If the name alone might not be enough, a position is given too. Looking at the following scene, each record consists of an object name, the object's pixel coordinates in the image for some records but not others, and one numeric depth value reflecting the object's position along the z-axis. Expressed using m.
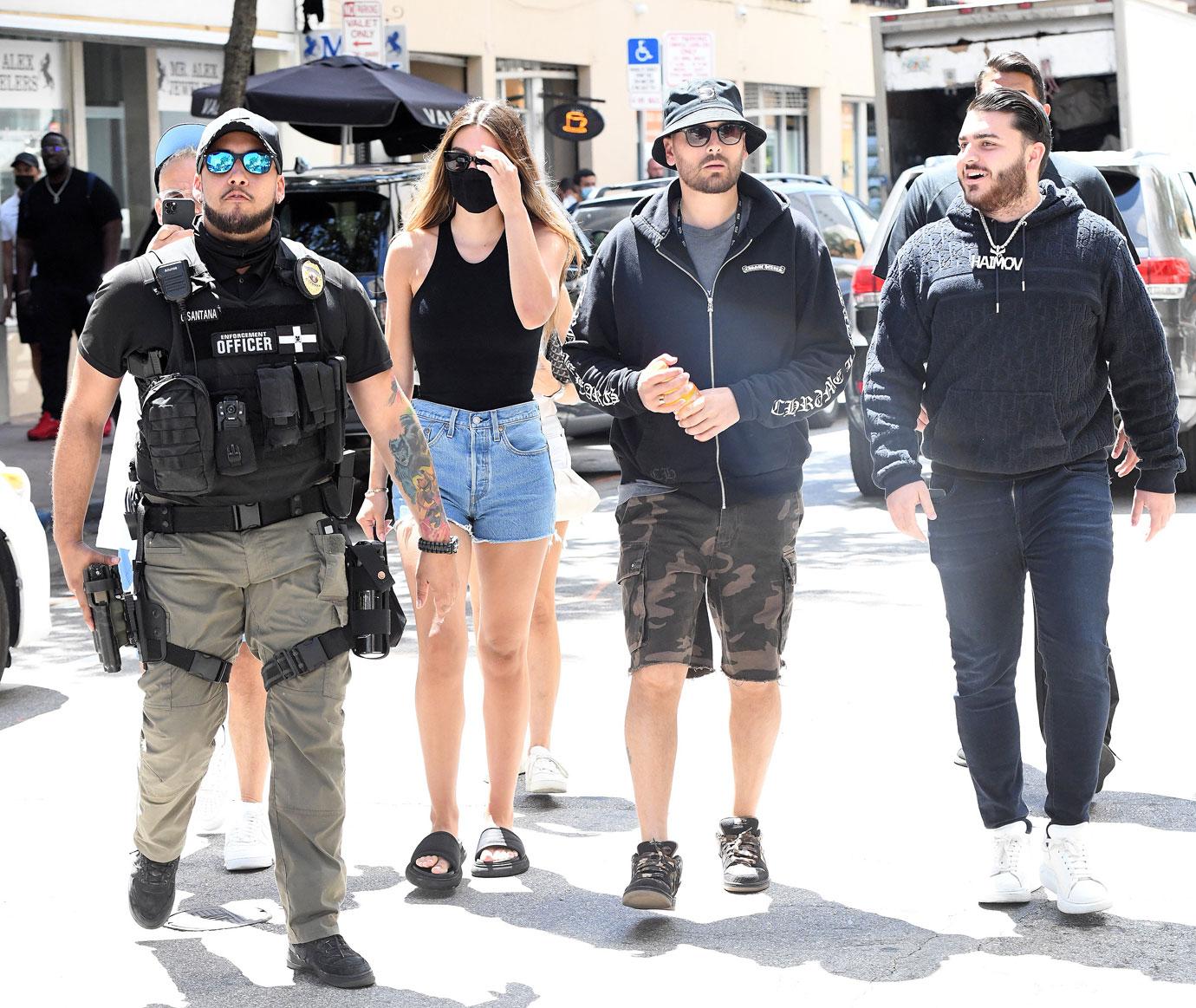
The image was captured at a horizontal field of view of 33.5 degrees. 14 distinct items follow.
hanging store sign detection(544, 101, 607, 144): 23.42
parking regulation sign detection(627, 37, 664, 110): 21.38
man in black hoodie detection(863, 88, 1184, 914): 4.70
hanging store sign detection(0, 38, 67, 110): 17.28
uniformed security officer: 4.32
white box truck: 15.05
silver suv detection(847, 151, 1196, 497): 10.77
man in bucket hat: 4.86
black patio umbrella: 16.69
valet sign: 17.77
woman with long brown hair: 5.11
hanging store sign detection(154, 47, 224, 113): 19.06
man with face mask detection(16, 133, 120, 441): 14.95
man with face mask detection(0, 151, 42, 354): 15.63
